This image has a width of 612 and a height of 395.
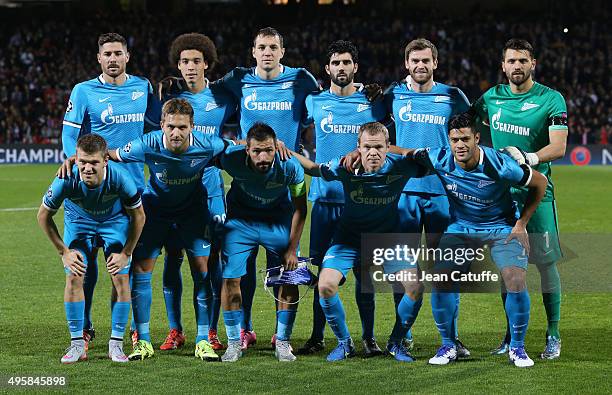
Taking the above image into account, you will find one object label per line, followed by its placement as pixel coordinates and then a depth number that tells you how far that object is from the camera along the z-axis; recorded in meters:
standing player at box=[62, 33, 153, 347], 15.40
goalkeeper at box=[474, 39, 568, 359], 14.30
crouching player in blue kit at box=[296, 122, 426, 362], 13.63
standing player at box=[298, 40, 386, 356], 14.74
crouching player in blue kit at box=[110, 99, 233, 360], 13.80
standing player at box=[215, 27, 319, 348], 15.44
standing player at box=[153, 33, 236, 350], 14.89
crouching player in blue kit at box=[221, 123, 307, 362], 13.95
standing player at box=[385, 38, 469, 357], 14.63
